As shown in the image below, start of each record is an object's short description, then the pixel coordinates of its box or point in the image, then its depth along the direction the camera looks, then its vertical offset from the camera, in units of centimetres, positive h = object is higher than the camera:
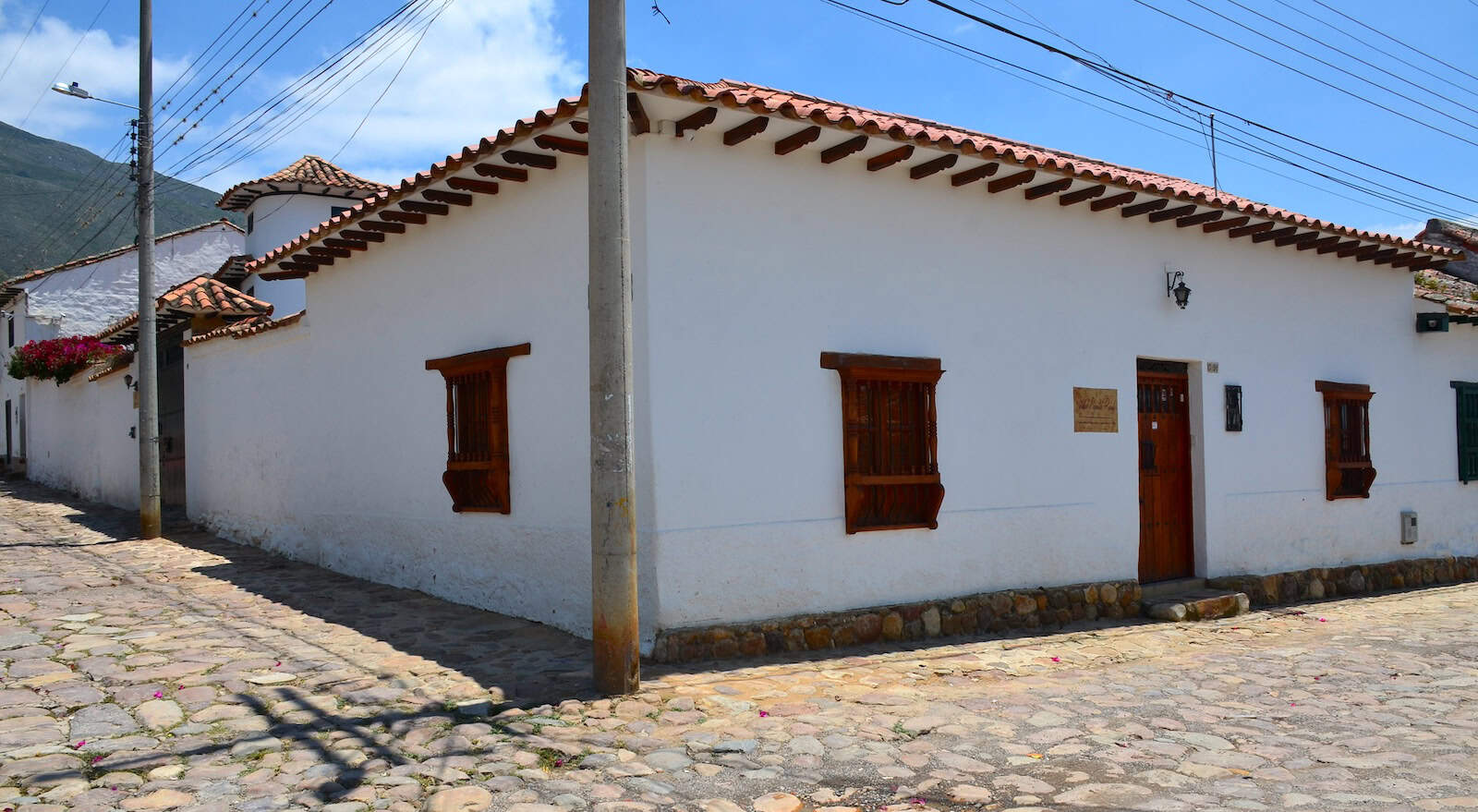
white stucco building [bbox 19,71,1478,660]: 657 +34
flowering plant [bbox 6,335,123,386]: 1812 +148
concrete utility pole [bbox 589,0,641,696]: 542 +19
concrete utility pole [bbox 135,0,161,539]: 1241 +136
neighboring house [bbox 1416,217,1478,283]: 1573 +261
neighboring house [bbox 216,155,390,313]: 1982 +464
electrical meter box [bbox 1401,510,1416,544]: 1118 -125
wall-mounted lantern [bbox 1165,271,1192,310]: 913 +113
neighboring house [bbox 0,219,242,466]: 2306 +357
